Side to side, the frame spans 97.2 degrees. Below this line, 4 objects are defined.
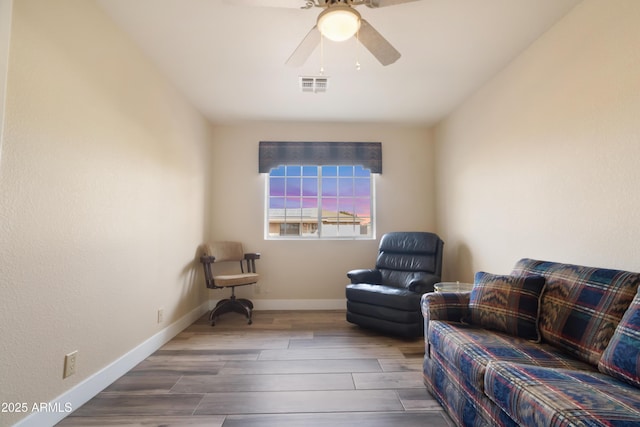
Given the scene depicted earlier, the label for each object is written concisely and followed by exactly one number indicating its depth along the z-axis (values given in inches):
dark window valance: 155.3
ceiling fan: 56.1
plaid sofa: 39.4
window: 160.2
